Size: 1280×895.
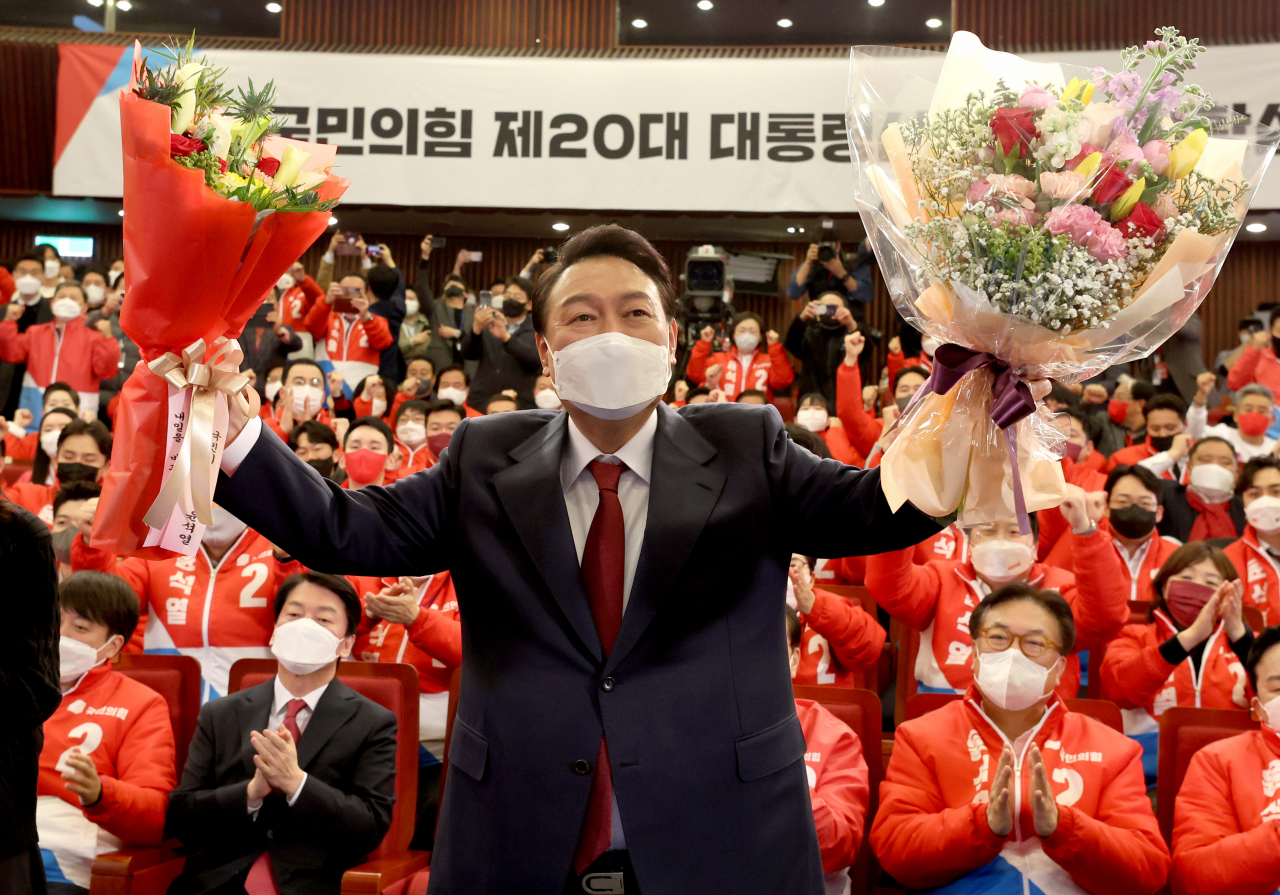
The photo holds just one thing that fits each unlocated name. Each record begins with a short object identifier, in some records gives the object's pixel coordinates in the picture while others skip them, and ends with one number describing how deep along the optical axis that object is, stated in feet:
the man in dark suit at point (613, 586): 4.11
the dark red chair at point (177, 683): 10.09
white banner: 25.80
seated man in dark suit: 8.50
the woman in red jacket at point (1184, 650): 10.37
